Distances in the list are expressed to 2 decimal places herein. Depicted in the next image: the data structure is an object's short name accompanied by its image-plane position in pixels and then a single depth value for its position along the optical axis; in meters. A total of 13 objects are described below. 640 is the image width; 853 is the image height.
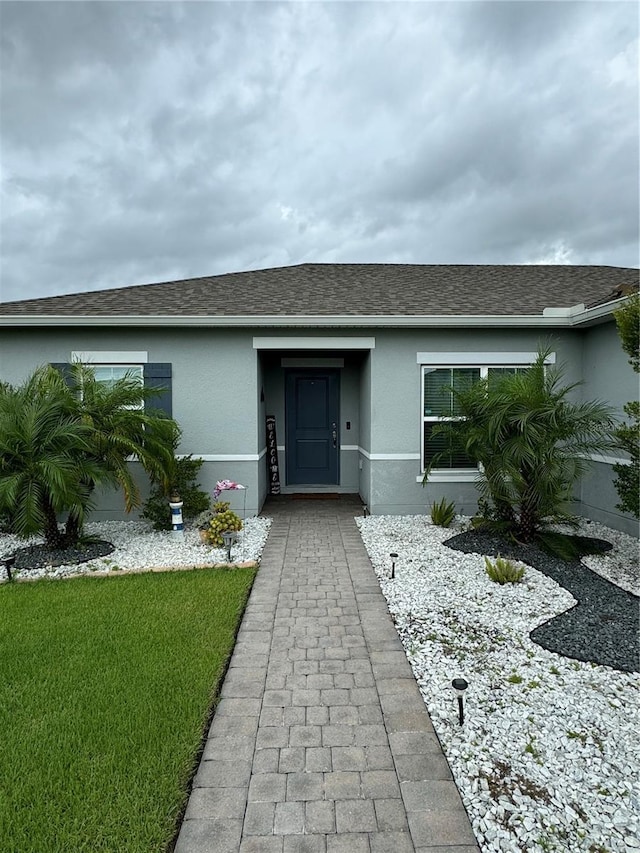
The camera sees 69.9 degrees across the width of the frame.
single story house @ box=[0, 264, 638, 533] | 7.13
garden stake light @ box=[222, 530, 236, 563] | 5.56
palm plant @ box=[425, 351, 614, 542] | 5.43
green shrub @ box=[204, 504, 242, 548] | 6.08
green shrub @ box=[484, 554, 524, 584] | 4.78
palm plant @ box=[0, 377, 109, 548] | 5.18
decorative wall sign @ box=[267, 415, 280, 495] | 9.30
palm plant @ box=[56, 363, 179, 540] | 5.81
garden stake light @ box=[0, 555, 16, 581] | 5.03
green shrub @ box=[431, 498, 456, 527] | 6.93
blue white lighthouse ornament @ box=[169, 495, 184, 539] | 6.55
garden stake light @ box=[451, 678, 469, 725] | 2.63
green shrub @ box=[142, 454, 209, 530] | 6.79
